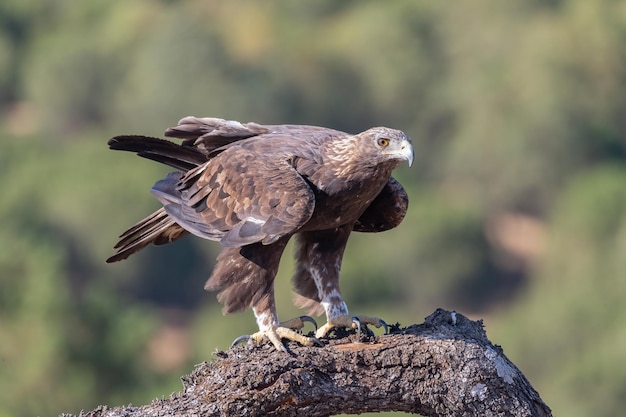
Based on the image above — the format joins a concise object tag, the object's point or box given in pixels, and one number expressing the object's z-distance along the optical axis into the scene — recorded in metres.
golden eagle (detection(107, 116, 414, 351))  16.62
